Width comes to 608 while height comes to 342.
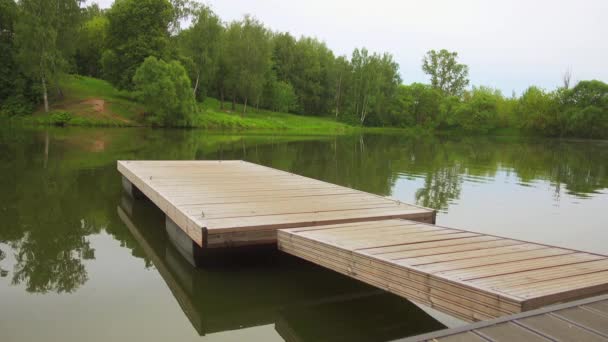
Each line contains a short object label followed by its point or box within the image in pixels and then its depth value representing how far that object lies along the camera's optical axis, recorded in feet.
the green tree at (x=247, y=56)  167.53
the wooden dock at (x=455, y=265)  10.73
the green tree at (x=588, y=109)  189.37
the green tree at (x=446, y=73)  277.23
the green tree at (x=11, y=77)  122.83
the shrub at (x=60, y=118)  114.93
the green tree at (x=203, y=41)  151.84
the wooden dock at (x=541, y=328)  7.95
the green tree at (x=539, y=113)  208.54
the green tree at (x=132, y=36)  142.20
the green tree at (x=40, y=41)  117.60
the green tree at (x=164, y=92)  125.29
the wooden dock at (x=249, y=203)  17.01
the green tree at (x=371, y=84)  222.48
